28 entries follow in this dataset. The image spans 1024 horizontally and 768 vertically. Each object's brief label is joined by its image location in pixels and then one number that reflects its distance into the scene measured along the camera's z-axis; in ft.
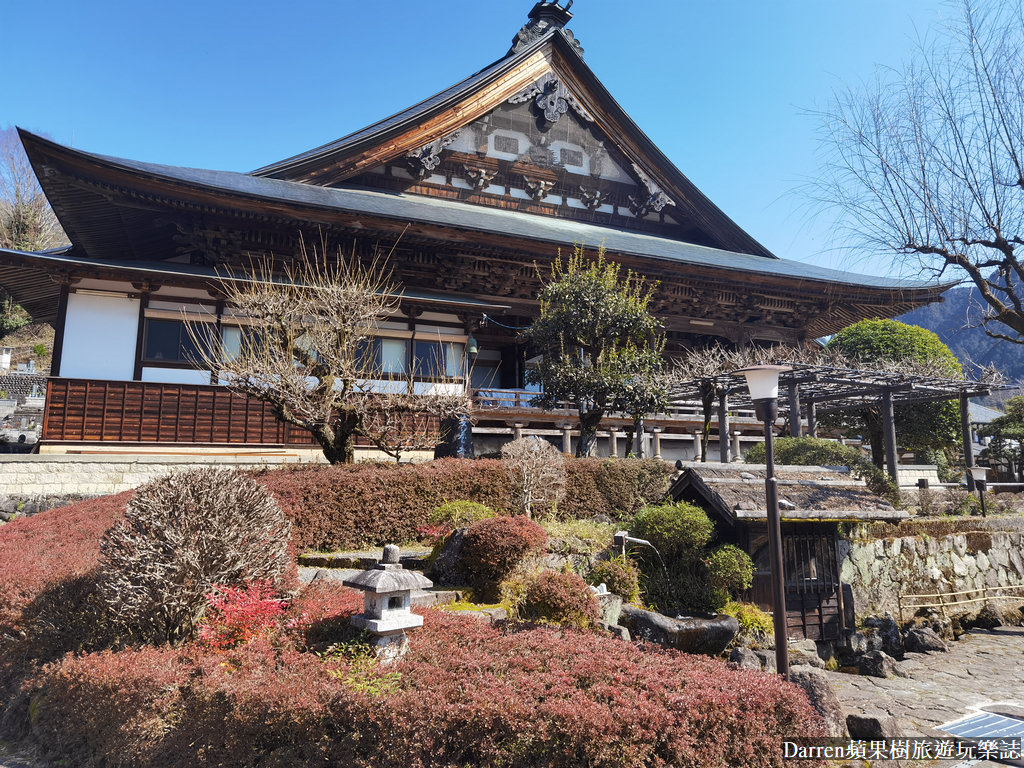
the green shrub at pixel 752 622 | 29.53
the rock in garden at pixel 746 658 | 25.80
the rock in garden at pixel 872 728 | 20.04
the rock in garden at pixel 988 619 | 44.62
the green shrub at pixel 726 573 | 29.78
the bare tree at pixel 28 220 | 113.80
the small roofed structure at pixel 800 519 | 31.12
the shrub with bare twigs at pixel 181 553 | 17.98
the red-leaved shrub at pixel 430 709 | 12.45
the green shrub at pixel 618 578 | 27.91
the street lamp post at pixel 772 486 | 20.36
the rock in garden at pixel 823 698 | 18.57
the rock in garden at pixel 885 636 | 36.47
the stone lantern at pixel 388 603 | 16.14
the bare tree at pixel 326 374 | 33.09
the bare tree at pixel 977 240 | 25.27
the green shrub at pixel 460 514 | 30.04
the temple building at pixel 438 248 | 42.32
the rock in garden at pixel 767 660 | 26.61
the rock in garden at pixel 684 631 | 25.43
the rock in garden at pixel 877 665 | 32.99
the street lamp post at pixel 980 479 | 50.55
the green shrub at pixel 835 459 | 46.78
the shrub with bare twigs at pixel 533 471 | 33.40
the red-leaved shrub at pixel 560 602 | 22.54
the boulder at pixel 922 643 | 38.19
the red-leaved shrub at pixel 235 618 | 17.34
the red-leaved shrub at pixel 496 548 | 24.71
